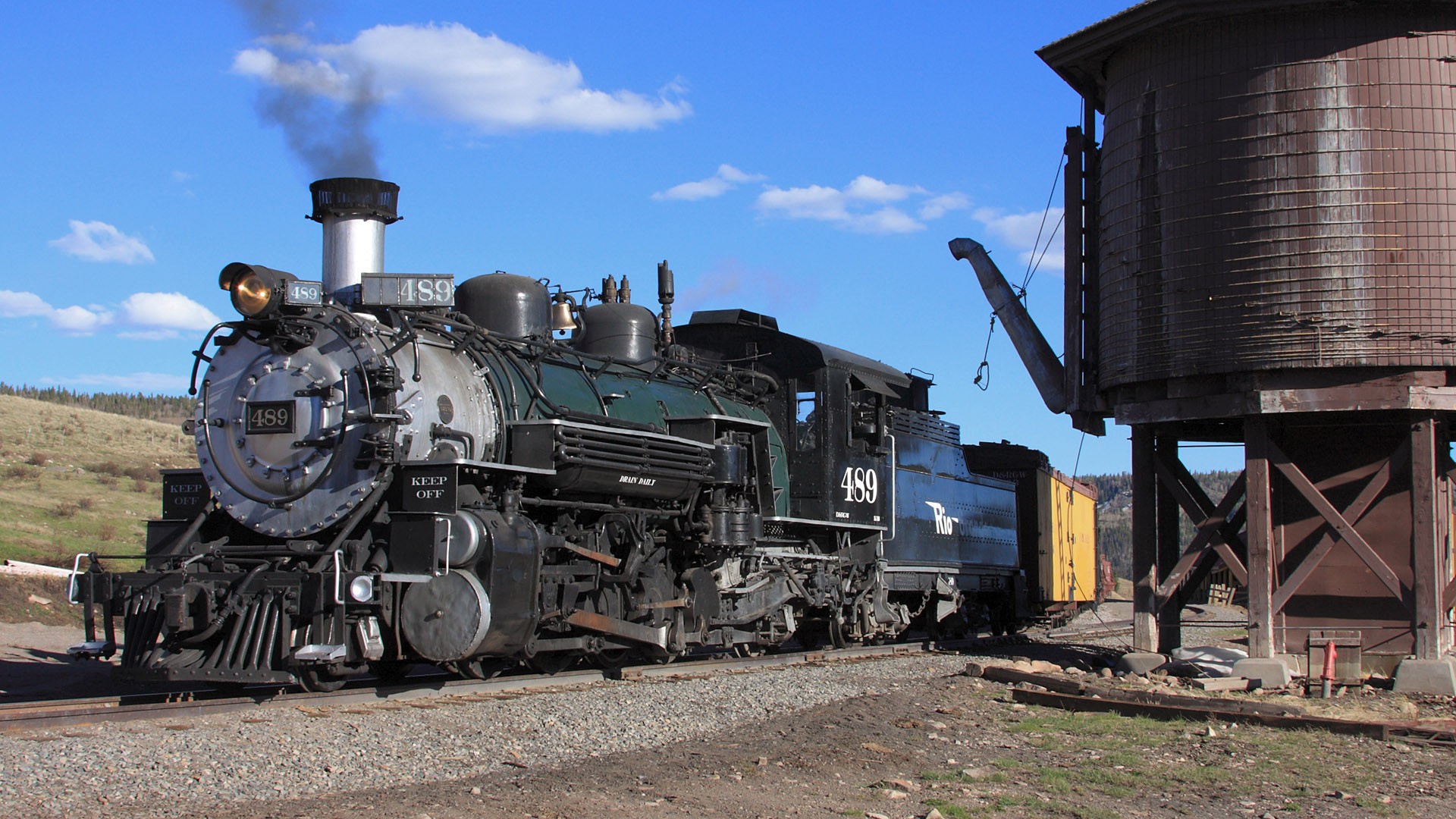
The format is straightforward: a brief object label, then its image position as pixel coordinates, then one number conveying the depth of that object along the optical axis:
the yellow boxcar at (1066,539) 22.03
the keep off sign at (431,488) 9.31
